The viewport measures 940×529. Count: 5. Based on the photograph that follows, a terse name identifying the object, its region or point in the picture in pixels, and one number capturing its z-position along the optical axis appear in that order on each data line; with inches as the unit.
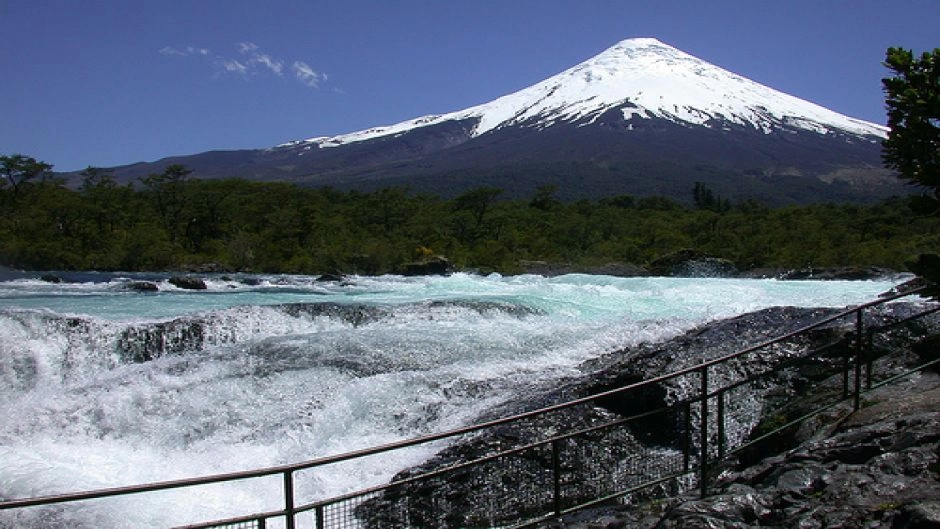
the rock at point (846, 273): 970.1
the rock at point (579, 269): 1272.1
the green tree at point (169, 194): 1608.0
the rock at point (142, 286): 805.2
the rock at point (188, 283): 832.3
